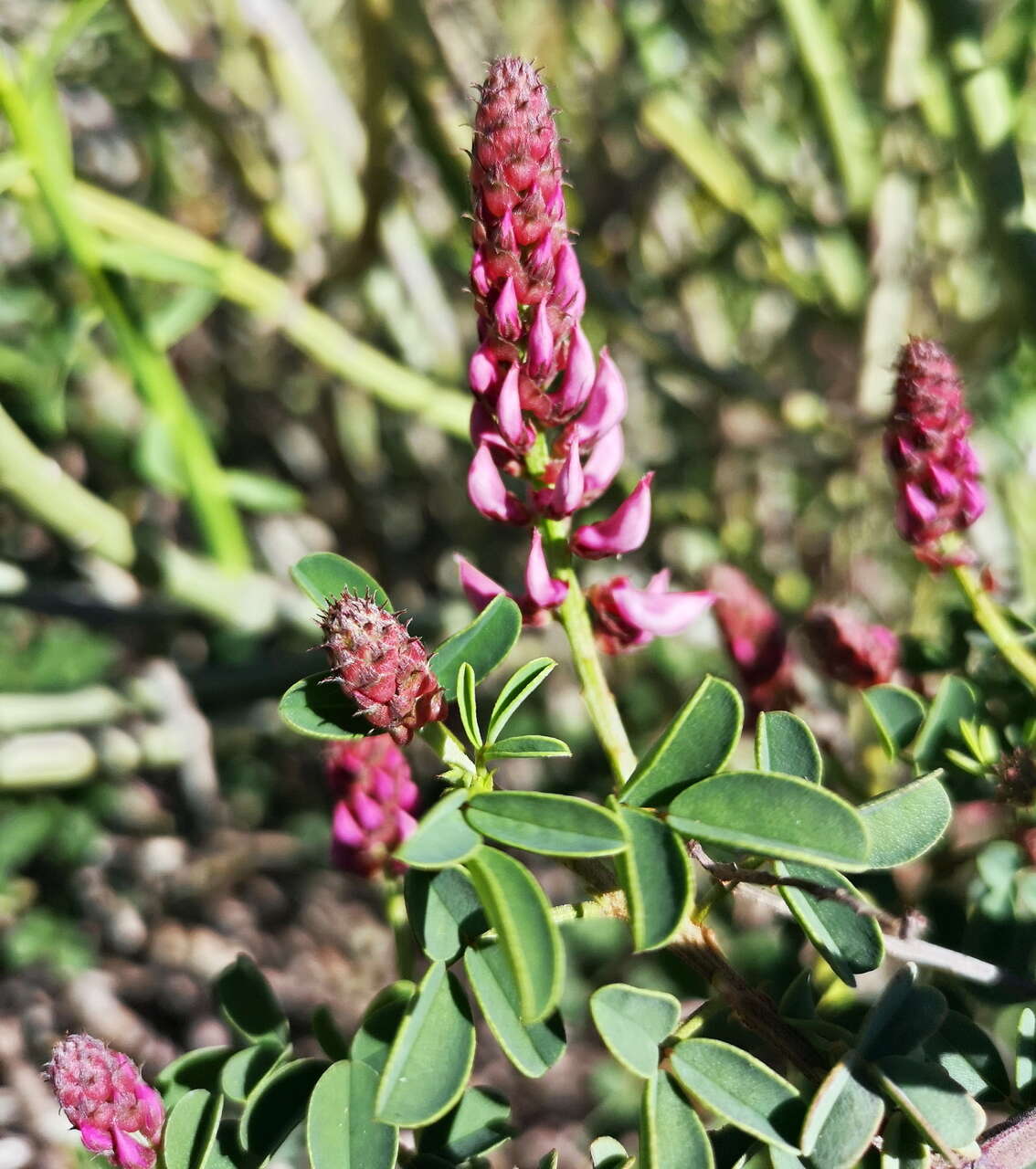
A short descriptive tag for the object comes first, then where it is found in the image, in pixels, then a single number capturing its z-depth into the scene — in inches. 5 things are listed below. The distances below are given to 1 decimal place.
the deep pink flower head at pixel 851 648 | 6.6
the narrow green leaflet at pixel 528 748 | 3.9
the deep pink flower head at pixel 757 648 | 7.5
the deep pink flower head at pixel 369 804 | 5.7
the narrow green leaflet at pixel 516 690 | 4.0
